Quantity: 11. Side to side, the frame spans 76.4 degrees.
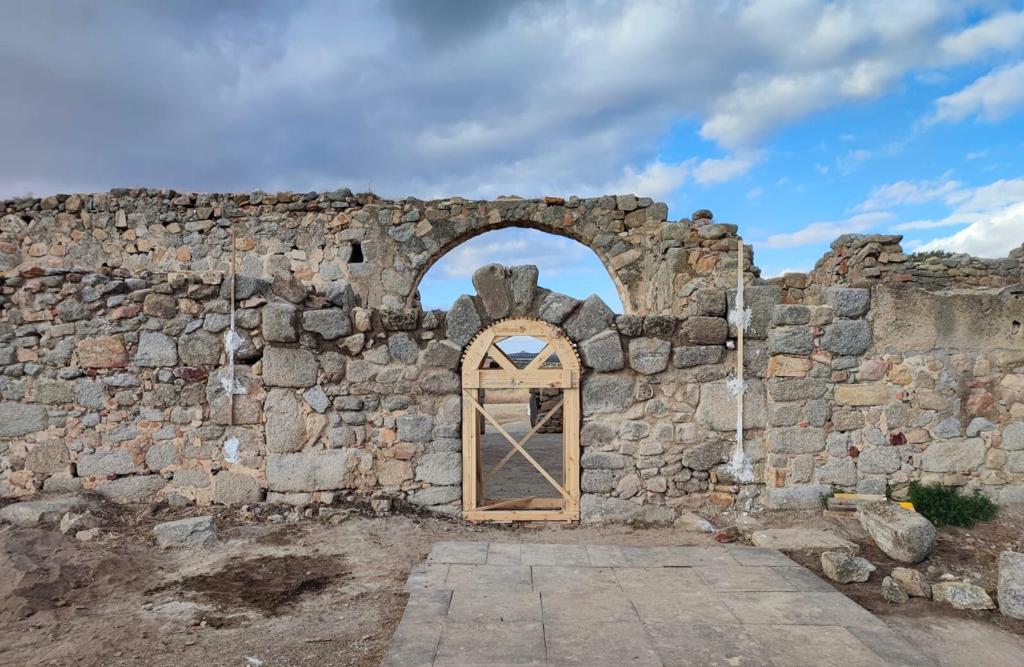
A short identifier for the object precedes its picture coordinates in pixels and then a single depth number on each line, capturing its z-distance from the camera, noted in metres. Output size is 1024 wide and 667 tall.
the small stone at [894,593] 4.32
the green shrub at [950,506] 5.81
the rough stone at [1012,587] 4.19
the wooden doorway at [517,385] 5.98
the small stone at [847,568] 4.59
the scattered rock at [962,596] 4.27
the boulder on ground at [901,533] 4.93
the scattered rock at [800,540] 5.18
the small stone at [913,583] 4.43
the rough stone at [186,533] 5.28
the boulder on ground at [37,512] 5.53
